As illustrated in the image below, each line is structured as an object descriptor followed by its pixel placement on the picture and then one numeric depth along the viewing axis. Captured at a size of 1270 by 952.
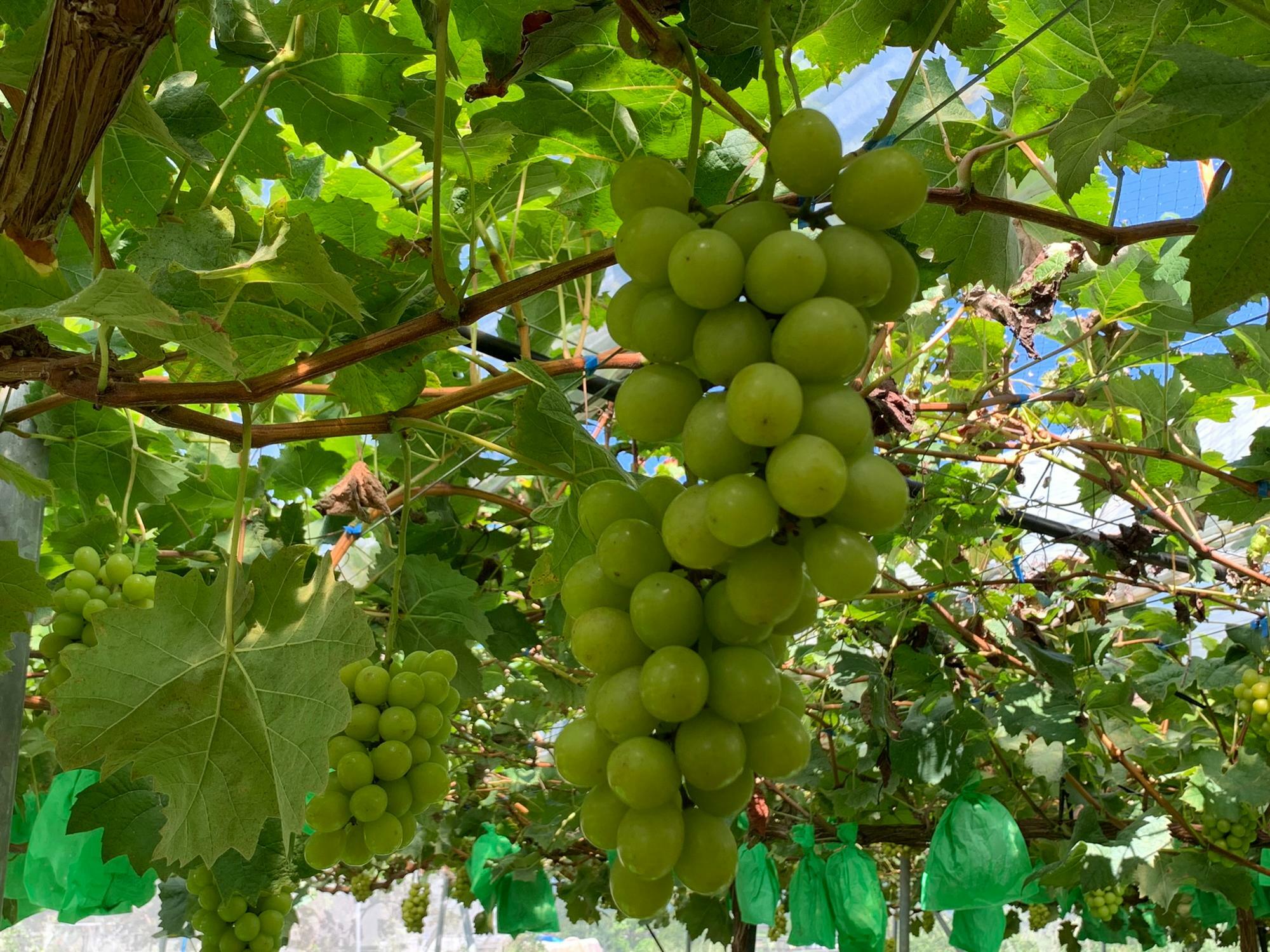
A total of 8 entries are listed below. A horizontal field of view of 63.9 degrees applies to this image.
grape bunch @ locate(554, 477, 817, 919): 0.59
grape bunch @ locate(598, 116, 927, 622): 0.56
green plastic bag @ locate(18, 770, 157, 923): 2.07
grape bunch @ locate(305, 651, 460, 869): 1.15
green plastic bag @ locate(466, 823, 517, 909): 6.22
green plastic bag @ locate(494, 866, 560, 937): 6.18
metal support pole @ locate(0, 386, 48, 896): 1.48
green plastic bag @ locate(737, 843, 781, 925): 4.50
